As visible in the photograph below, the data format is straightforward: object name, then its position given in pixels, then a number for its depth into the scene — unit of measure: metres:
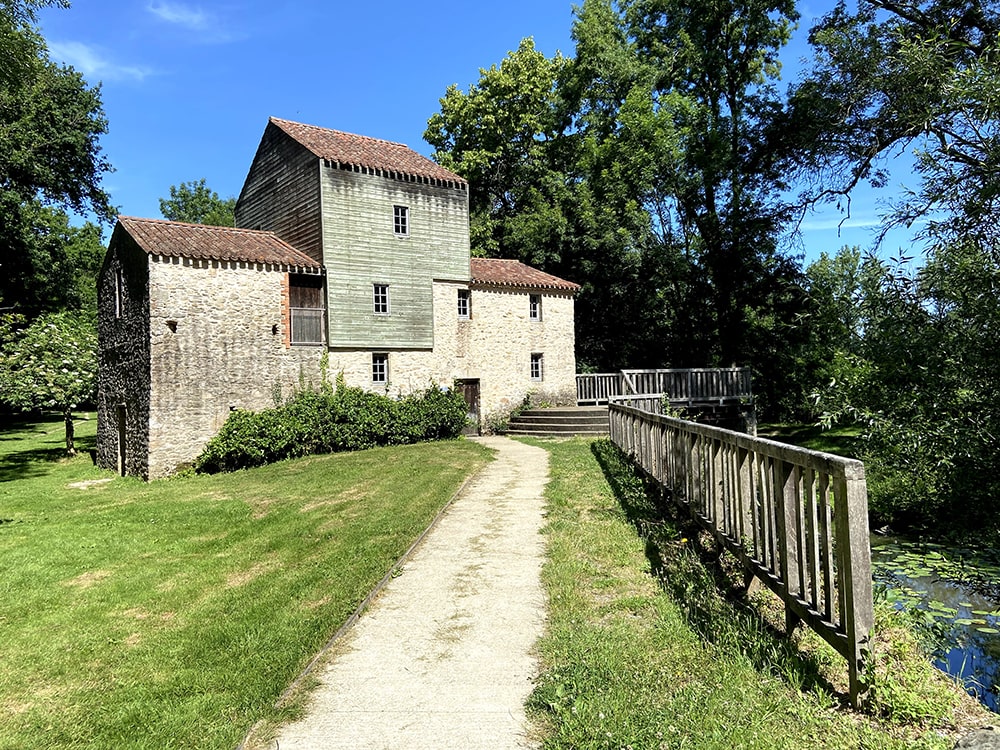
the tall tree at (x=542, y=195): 26.95
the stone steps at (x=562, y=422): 19.81
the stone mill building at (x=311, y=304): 16.02
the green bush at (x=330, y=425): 16.19
